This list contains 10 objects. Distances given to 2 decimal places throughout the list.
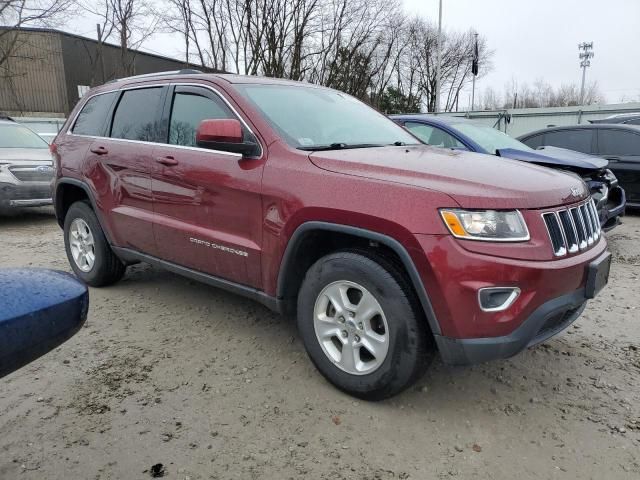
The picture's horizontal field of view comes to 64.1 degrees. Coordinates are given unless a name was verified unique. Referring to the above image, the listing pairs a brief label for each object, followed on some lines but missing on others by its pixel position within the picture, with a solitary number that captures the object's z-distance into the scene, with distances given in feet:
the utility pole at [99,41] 79.97
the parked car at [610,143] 26.58
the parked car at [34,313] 4.74
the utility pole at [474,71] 96.94
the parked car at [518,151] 18.69
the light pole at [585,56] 177.27
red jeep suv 7.80
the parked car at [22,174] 25.76
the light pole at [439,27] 89.80
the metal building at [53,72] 99.55
